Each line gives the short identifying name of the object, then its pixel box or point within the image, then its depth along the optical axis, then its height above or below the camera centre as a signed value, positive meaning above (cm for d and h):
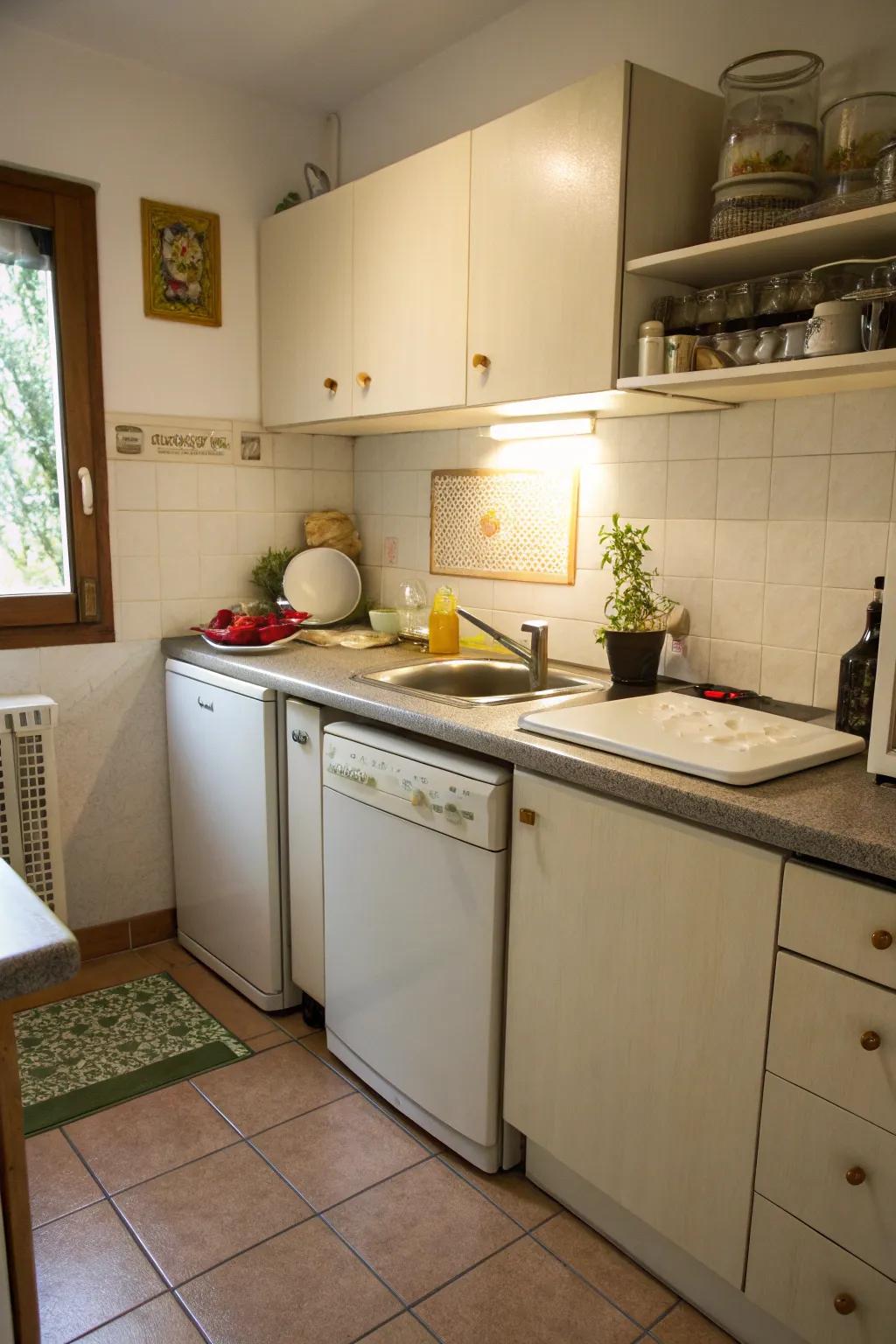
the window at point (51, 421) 251 +19
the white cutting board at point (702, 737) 145 -39
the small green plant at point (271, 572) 297 -23
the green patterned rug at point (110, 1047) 214 -133
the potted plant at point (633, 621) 208 -26
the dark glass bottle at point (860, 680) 168 -31
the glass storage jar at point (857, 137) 162 +63
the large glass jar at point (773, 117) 170 +70
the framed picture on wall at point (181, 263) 268 +66
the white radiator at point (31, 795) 246 -78
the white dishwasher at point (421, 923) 178 -85
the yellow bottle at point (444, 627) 254 -34
